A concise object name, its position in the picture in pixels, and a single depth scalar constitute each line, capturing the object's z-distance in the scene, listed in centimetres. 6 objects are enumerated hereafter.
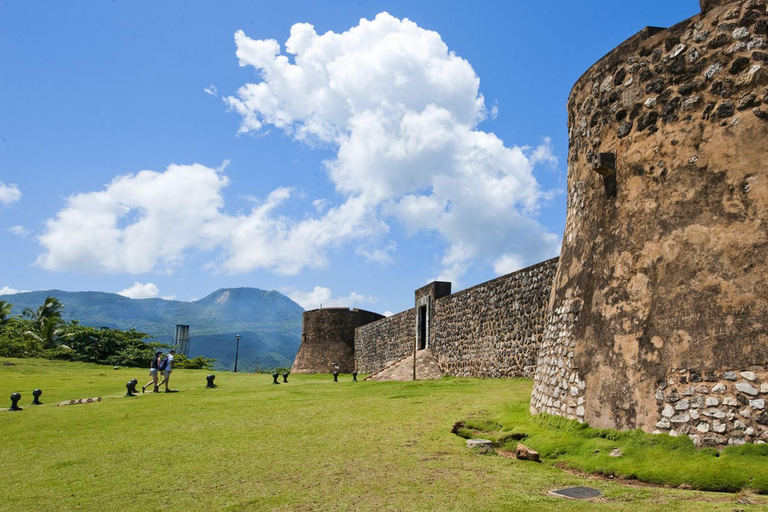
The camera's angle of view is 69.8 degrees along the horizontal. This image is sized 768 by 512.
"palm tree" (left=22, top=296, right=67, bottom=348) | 3959
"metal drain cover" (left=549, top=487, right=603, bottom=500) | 465
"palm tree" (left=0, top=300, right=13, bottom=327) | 4316
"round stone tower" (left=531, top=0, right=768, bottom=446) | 527
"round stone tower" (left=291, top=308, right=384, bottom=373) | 3581
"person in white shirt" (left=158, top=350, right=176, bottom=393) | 1658
